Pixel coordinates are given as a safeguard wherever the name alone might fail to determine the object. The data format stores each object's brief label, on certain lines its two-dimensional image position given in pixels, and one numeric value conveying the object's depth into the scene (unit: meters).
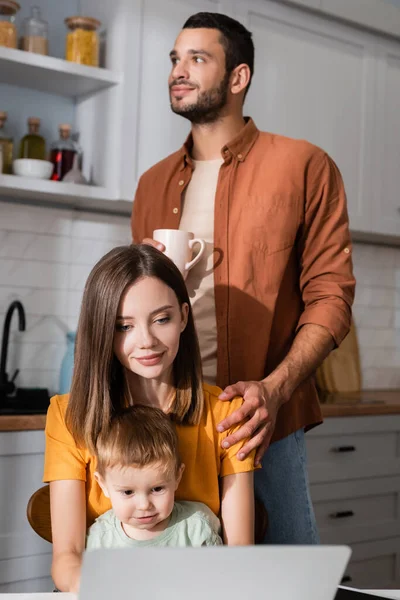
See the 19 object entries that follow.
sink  2.61
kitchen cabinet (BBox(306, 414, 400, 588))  3.11
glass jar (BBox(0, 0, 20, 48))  2.75
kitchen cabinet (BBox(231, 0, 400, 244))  3.21
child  1.33
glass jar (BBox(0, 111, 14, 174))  2.86
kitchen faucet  2.82
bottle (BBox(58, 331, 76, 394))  2.91
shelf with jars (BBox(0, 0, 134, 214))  2.79
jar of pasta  2.88
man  1.77
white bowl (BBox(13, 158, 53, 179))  2.79
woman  1.42
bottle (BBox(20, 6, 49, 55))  2.83
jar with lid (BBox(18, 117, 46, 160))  2.88
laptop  0.79
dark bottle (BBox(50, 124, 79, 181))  2.92
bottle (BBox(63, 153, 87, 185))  2.88
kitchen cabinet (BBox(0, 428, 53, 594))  2.44
